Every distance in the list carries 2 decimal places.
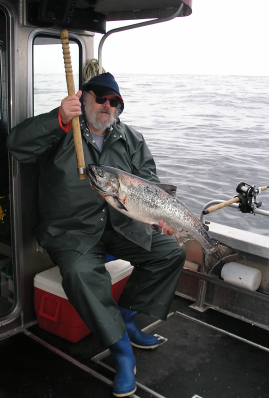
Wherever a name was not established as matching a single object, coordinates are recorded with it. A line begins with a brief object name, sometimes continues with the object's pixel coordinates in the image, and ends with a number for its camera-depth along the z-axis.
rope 3.20
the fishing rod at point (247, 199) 2.97
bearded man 2.35
